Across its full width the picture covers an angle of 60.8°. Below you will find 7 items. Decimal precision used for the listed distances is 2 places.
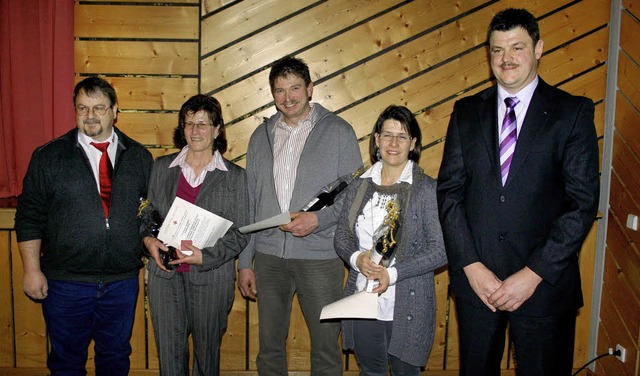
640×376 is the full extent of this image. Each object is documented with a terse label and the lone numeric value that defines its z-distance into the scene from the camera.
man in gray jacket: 2.76
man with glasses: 2.59
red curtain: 3.22
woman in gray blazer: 2.60
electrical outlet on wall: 3.02
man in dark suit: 1.97
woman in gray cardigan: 2.32
